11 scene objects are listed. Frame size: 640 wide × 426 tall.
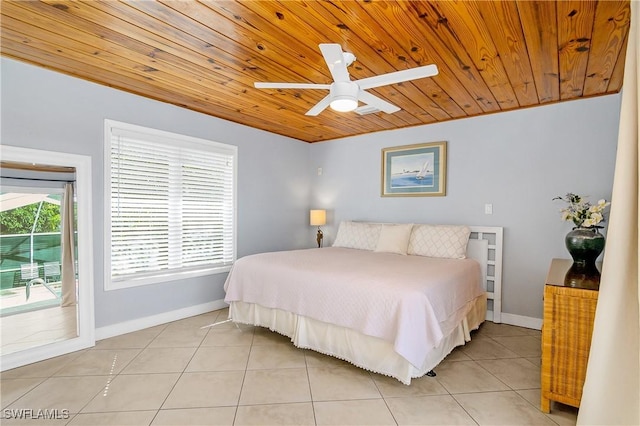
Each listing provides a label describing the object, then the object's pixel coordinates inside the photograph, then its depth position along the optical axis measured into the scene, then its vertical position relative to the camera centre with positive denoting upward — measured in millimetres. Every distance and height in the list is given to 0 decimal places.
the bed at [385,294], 2107 -728
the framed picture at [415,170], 3918 +443
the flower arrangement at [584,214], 2233 -67
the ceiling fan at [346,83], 1839 +792
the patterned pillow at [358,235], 4035 -416
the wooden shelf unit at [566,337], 1795 -773
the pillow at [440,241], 3396 -409
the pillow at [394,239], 3686 -415
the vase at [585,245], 2234 -282
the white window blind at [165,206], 3045 -44
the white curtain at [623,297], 1426 -420
